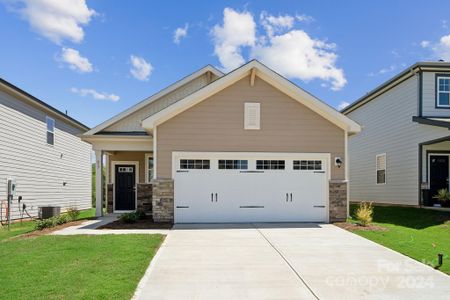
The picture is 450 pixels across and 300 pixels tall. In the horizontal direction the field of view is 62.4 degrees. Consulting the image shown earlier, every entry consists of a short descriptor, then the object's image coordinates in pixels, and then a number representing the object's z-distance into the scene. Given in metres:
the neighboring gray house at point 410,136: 15.93
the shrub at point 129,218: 12.32
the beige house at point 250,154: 12.47
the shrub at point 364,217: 11.65
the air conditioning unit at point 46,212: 14.02
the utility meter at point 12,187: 12.41
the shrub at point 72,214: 13.62
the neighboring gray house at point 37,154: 13.95
